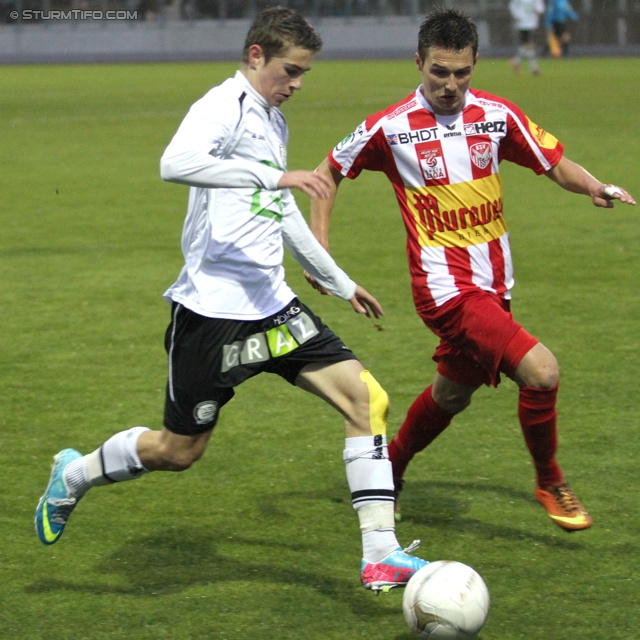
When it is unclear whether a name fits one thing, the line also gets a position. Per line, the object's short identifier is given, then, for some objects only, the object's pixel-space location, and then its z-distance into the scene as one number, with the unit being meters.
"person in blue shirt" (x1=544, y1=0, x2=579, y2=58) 75.25
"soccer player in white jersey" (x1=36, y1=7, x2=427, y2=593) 8.48
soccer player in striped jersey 9.59
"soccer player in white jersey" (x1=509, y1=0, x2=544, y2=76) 64.44
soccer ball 7.62
